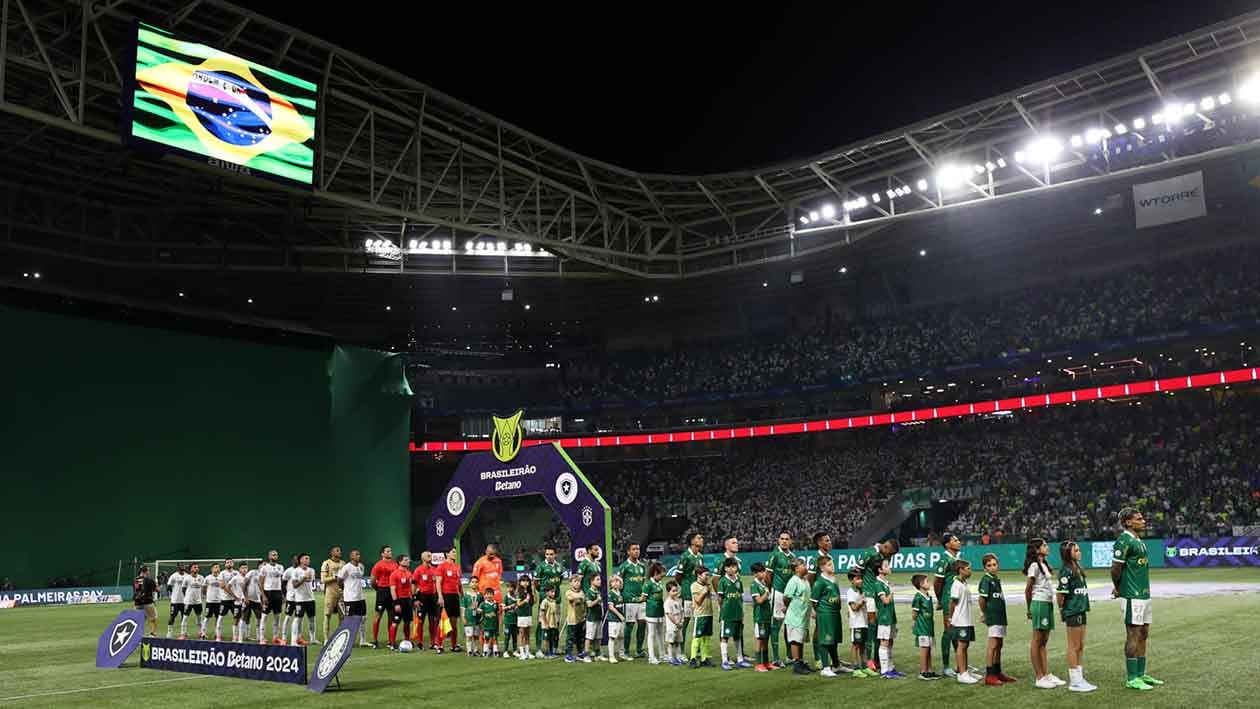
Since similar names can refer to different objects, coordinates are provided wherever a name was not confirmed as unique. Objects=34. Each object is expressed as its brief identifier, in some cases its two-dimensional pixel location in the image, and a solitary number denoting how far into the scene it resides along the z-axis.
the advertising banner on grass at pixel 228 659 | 14.96
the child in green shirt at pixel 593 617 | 17.67
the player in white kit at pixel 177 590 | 23.39
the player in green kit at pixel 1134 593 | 11.97
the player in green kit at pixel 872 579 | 14.31
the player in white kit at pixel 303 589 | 21.31
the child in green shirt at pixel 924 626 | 13.78
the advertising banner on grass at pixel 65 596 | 37.22
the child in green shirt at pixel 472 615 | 19.14
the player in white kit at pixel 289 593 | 21.34
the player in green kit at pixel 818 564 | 14.75
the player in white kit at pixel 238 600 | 22.06
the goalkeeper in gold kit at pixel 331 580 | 21.00
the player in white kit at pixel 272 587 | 21.92
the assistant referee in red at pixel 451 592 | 20.39
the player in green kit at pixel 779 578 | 15.69
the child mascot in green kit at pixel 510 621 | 18.58
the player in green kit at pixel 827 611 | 14.50
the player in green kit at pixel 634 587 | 17.53
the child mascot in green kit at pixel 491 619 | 18.88
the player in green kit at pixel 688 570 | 17.12
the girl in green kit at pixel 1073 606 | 12.07
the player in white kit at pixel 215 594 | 22.89
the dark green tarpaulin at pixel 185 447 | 39.72
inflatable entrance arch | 20.36
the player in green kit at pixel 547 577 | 18.69
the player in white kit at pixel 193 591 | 23.11
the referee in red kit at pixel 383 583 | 21.08
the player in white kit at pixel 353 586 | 20.59
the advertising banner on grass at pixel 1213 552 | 34.84
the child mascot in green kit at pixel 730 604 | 15.95
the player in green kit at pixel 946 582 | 13.56
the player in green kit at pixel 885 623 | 14.18
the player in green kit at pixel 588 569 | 18.03
